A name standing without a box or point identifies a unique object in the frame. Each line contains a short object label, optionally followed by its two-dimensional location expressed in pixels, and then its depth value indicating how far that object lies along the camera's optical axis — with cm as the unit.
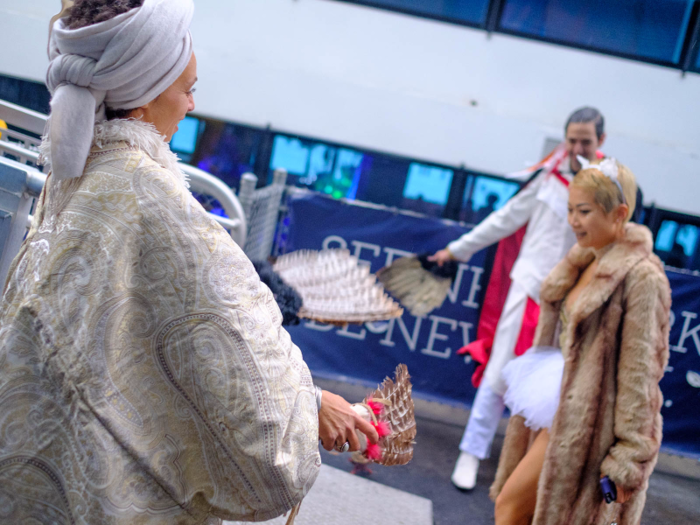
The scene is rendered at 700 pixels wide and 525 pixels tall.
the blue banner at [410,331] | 443
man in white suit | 344
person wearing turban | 100
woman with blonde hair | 220
